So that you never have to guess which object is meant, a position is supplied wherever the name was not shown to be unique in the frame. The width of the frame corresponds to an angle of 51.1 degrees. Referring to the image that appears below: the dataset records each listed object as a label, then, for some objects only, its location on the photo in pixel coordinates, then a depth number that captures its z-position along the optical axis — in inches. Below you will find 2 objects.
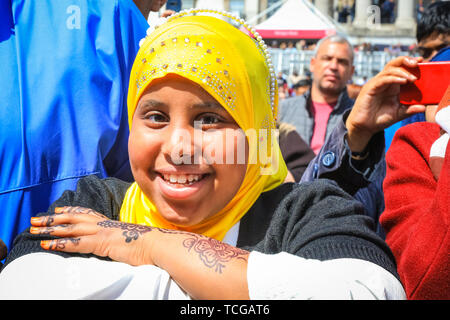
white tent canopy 721.0
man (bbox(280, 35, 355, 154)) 156.5
